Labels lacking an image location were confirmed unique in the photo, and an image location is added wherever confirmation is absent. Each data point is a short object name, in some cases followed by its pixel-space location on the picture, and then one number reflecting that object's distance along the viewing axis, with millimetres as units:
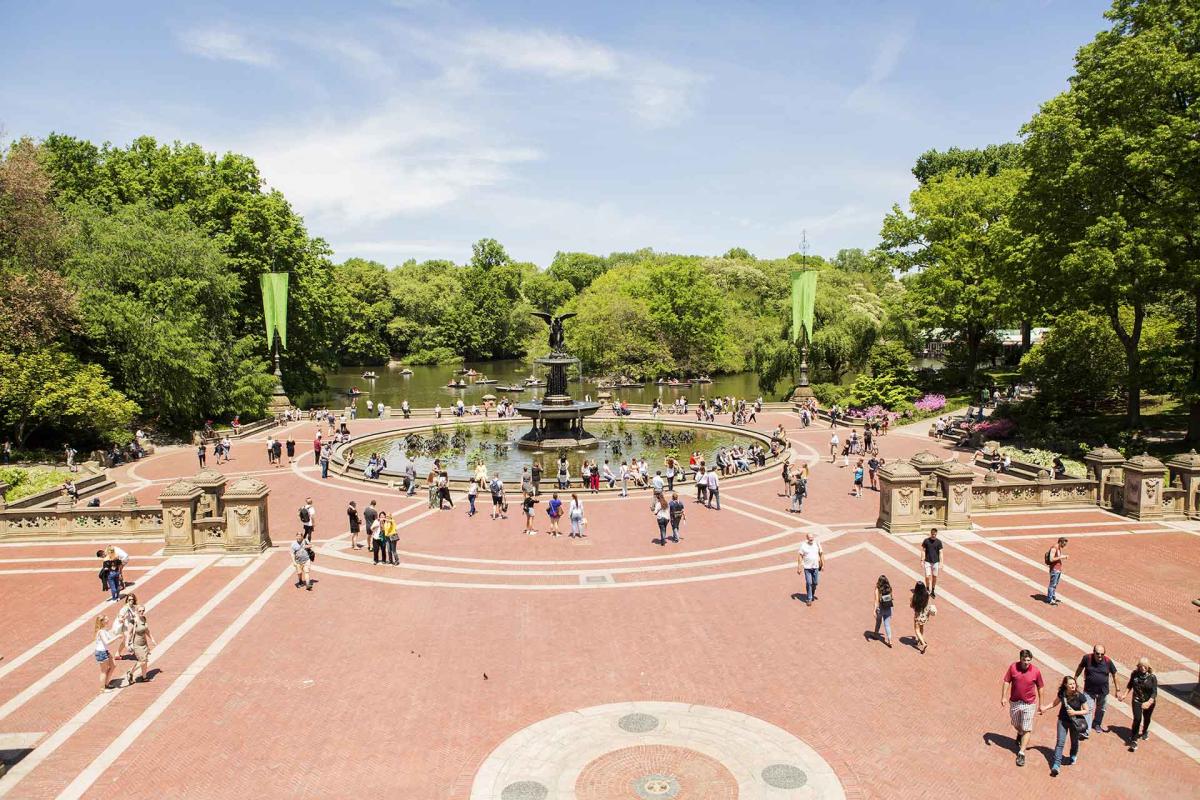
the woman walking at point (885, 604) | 13914
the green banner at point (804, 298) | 51884
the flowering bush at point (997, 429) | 37250
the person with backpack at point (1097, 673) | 10477
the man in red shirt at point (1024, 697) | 10250
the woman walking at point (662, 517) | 21141
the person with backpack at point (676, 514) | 21234
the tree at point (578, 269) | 139750
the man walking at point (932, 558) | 15602
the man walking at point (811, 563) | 15969
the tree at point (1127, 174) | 27688
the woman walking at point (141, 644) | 12680
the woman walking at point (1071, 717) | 10039
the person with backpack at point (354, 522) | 20984
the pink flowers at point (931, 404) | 48031
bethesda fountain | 39375
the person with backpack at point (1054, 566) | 15805
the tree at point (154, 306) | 39188
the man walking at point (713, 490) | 25484
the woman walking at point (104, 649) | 12297
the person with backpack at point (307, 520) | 20266
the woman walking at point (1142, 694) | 10430
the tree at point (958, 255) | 50625
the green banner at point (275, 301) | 48688
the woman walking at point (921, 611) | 13539
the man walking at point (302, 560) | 17266
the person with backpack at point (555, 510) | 21938
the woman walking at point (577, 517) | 21781
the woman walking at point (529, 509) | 22156
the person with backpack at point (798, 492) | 24625
